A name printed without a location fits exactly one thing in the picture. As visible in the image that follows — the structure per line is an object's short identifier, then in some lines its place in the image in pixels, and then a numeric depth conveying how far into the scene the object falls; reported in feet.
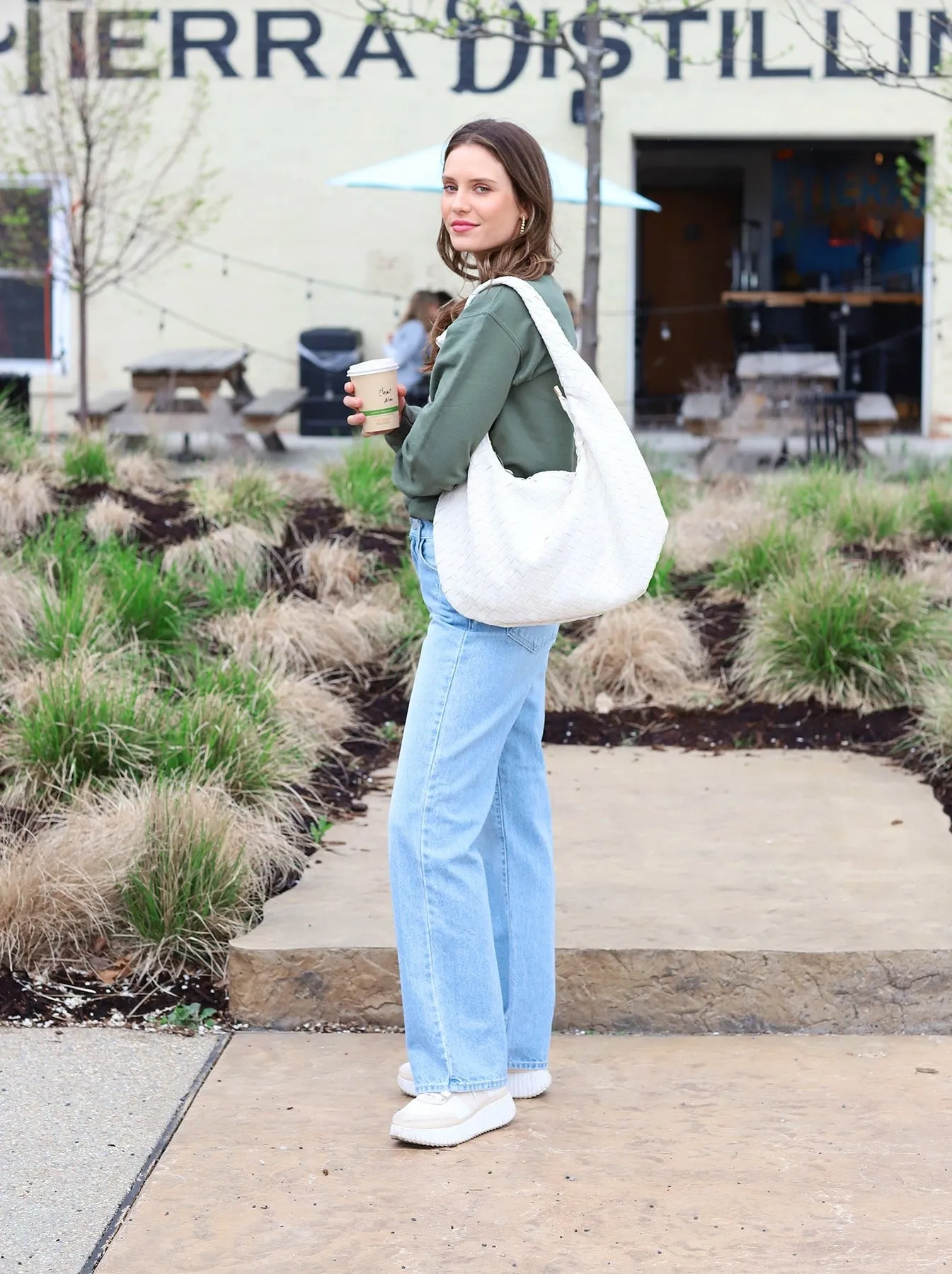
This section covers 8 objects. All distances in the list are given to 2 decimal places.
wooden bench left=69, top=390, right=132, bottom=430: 39.01
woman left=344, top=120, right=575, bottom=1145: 9.15
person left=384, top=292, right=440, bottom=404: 38.50
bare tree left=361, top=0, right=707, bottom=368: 26.76
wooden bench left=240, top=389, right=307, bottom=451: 40.14
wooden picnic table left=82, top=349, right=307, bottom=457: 38.70
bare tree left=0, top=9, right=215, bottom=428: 42.93
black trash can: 46.70
